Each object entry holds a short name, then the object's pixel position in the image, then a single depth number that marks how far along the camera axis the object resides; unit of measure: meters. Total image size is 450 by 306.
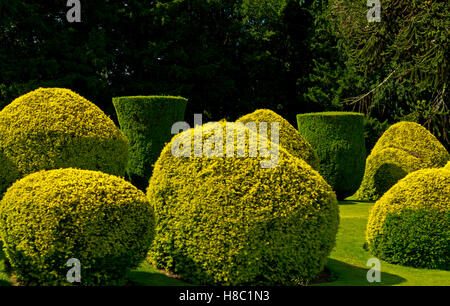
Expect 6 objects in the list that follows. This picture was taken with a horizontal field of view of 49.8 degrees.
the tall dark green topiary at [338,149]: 18.48
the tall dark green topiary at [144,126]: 15.42
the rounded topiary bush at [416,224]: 8.40
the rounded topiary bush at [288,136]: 13.88
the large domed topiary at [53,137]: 9.11
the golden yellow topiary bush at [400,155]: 17.47
